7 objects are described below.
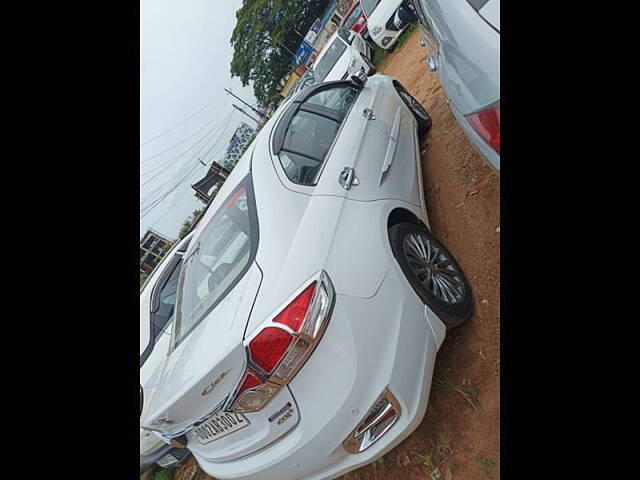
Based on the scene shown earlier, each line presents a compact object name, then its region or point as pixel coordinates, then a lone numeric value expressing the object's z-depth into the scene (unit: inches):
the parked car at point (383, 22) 274.4
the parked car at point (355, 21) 364.5
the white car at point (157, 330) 82.6
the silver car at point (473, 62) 41.3
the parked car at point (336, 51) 261.5
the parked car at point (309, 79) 270.0
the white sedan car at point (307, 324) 49.2
